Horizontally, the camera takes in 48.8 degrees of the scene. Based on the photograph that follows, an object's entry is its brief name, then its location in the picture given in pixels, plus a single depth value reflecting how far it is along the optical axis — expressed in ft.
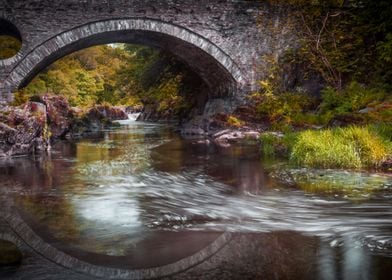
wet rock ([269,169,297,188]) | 24.27
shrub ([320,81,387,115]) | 41.32
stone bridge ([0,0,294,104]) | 46.62
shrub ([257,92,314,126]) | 51.08
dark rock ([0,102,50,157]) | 38.24
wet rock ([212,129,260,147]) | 47.50
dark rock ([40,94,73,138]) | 55.11
